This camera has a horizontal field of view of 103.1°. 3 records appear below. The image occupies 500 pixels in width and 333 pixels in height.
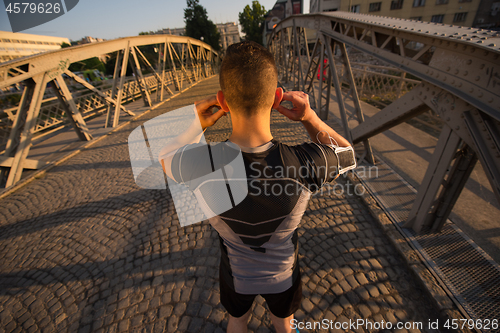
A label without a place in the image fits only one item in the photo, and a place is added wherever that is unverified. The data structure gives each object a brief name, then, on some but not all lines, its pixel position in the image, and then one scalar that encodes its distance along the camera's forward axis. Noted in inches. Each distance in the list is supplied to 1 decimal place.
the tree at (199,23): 1443.2
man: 39.9
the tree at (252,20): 1979.6
